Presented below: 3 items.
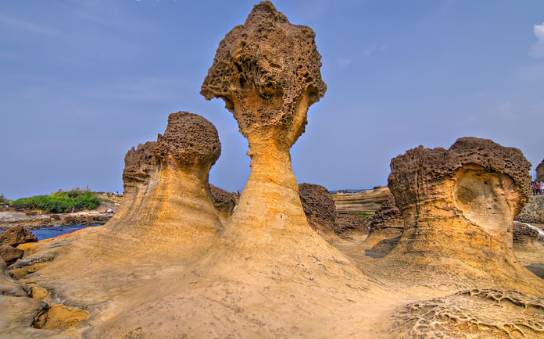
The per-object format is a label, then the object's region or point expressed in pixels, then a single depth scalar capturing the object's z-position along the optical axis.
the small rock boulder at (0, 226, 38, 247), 7.83
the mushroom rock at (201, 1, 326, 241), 4.36
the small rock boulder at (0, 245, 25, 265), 6.11
